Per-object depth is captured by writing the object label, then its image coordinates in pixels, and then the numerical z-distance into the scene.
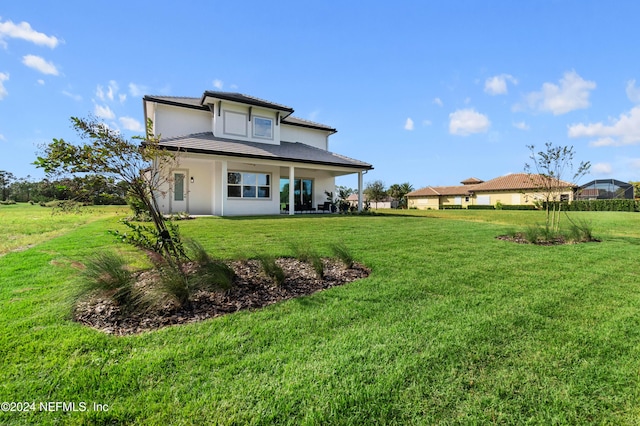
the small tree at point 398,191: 60.15
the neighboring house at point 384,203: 55.53
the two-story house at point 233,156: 15.74
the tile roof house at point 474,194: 43.44
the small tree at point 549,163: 9.13
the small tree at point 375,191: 57.16
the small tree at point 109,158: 3.24
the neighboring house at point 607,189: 40.41
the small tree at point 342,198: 19.84
